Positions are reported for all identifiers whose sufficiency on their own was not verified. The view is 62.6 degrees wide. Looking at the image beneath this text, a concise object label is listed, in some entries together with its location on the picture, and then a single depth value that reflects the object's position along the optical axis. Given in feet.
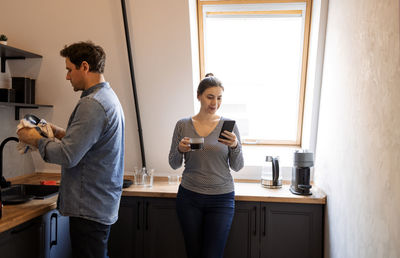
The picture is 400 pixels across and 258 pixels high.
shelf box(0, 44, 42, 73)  8.13
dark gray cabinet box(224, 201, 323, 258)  7.88
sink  7.55
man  5.15
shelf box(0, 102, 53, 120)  8.37
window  9.33
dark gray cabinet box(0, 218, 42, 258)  5.54
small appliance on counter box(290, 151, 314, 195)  7.98
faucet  7.14
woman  6.52
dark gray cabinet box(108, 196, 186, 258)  8.27
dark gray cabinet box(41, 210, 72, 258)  6.45
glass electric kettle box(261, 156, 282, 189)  8.60
